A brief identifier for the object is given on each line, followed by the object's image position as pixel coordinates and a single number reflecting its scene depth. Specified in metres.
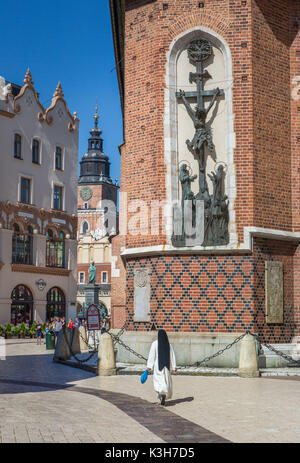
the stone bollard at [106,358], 16.66
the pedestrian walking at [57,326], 31.87
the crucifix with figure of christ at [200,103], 18.56
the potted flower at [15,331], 39.87
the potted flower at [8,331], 39.40
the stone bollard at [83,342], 26.05
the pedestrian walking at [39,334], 34.39
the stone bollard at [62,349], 21.28
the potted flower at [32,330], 40.78
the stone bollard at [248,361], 15.76
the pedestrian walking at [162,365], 11.89
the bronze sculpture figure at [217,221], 17.94
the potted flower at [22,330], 40.14
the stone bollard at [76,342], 23.50
